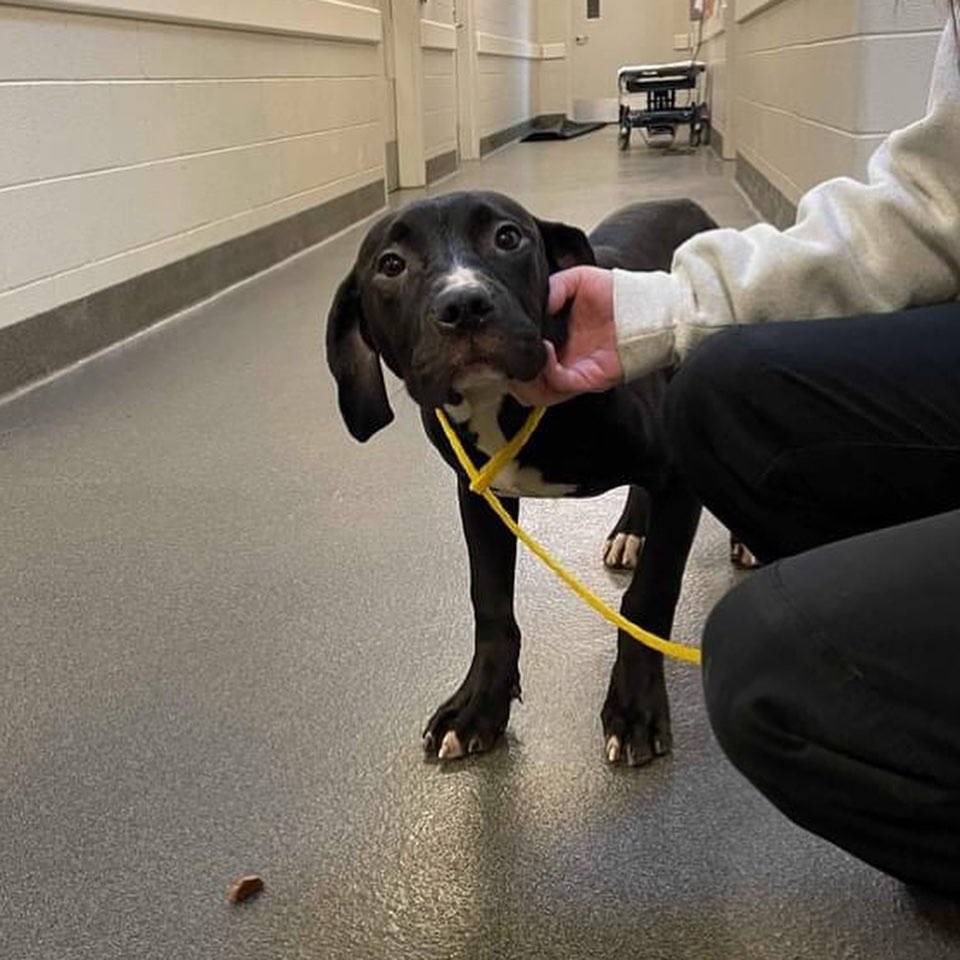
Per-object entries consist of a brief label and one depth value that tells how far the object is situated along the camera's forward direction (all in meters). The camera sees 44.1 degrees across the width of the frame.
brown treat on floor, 1.13
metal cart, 10.85
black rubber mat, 12.96
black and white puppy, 1.18
